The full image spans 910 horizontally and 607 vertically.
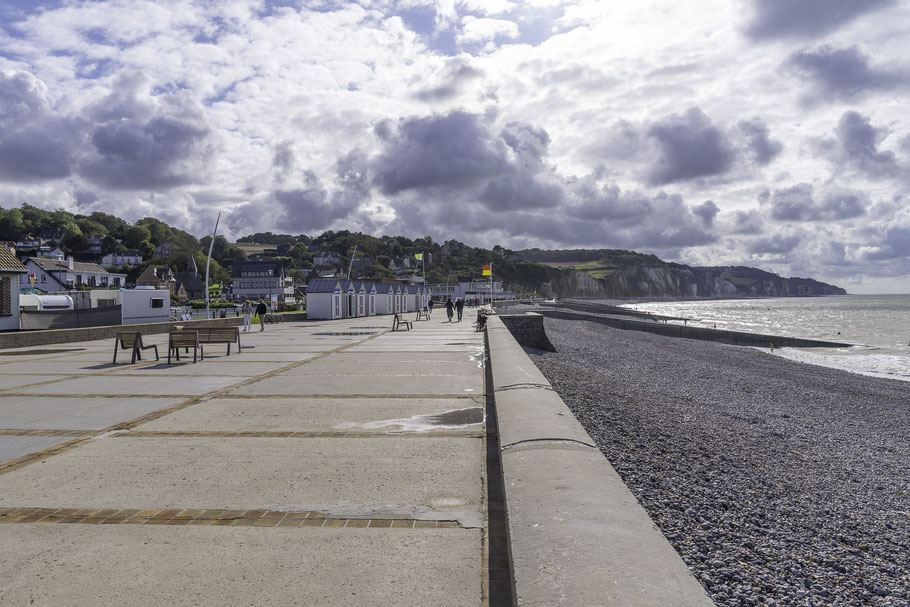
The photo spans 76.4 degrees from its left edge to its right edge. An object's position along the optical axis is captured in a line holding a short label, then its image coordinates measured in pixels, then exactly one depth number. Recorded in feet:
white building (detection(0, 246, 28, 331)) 66.95
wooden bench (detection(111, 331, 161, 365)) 42.32
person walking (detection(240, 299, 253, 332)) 74.33
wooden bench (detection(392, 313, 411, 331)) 80.17
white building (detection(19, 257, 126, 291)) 252.01
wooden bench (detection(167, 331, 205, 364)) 42.16
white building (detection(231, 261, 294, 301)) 335.67
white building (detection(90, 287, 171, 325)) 77.97
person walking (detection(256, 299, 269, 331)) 82.58
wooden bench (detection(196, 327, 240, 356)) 45.34
